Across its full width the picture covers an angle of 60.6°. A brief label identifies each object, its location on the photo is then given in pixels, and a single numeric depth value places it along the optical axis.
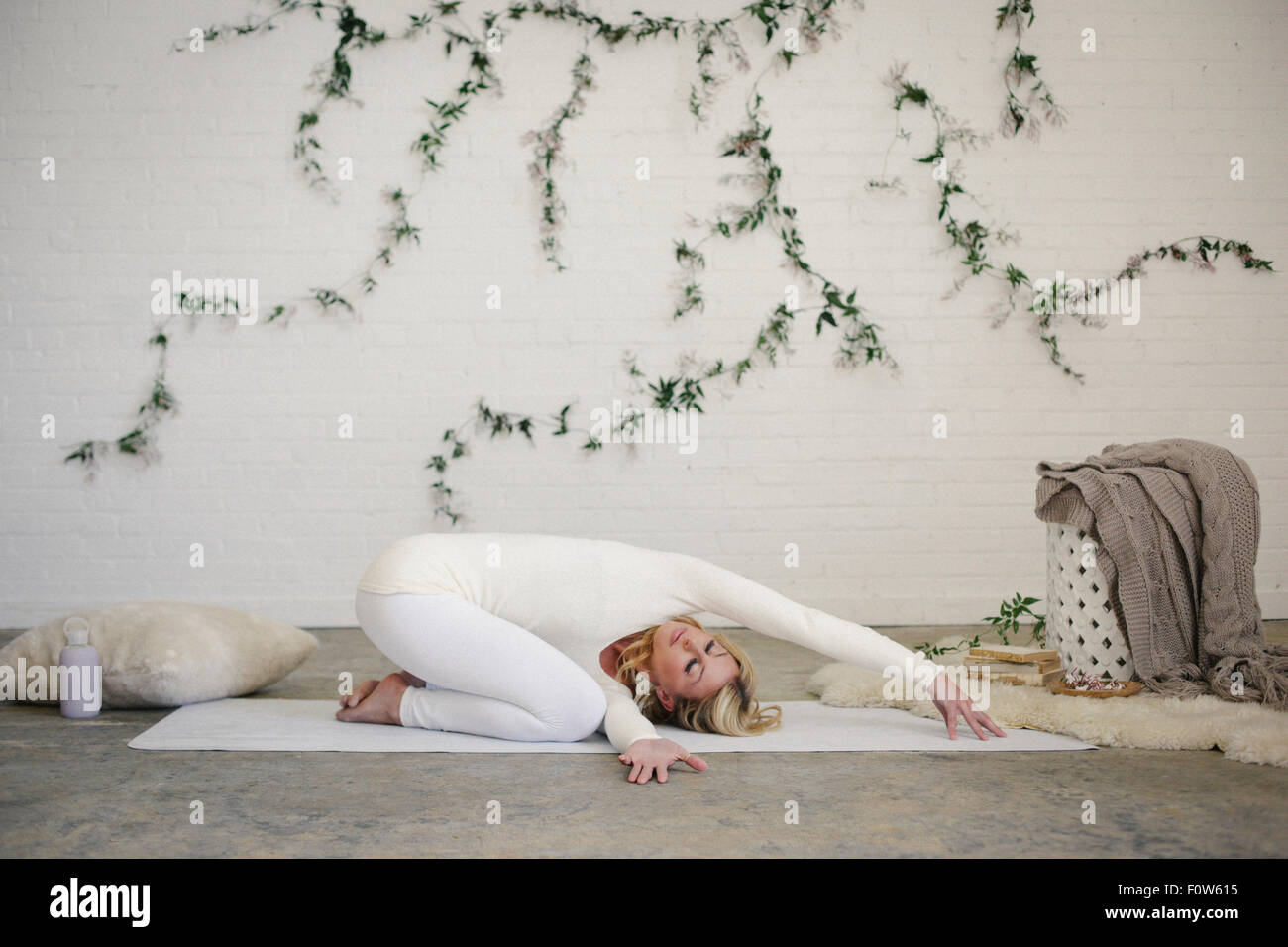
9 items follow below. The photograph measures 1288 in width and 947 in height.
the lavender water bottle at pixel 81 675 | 2.72
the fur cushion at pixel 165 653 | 2.78
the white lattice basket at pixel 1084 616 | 2.98
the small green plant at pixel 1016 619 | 3.52
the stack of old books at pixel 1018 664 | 2.96
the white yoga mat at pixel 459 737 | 2.46
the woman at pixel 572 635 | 2.38
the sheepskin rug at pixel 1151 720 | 2.32
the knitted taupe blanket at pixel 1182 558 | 2.90
